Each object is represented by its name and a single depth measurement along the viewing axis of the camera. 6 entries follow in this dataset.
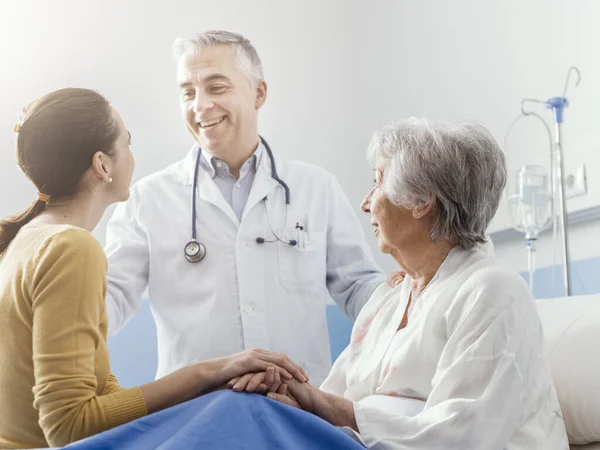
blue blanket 1.20
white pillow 1.45
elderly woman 1.30
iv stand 2.38
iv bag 2.65
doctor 2.38
